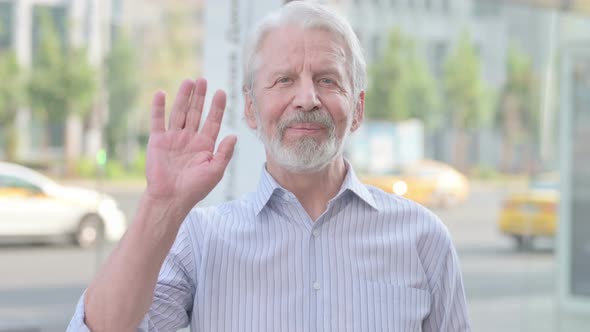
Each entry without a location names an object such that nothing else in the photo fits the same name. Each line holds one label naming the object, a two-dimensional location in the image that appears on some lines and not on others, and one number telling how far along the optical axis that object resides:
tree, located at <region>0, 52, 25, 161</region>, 4.16
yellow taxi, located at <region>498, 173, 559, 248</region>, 6.41
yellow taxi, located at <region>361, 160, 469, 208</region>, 5.55
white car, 4.17
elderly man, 1.37
